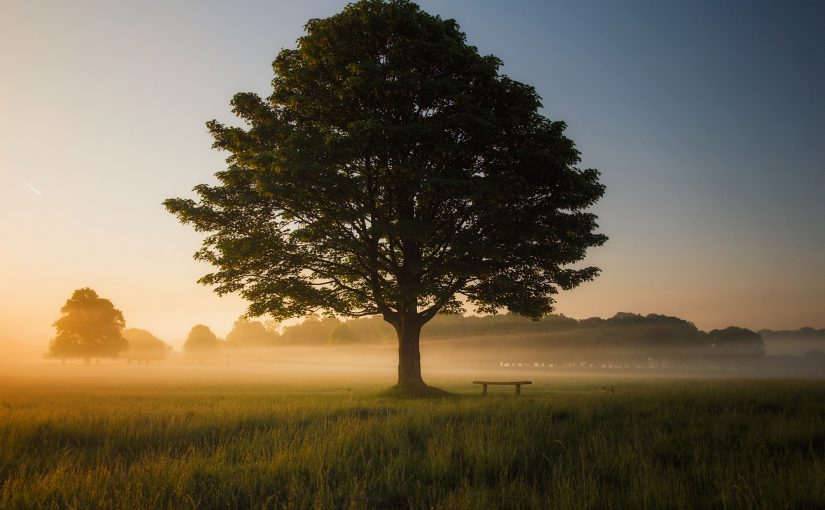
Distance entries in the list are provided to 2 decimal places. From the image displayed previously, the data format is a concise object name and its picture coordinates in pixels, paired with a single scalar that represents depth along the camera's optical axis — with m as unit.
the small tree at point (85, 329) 73.44
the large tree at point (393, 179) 18.08
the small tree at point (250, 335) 188.12
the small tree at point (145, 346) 127.00
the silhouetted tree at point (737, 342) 148.25
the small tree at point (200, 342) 142.12
